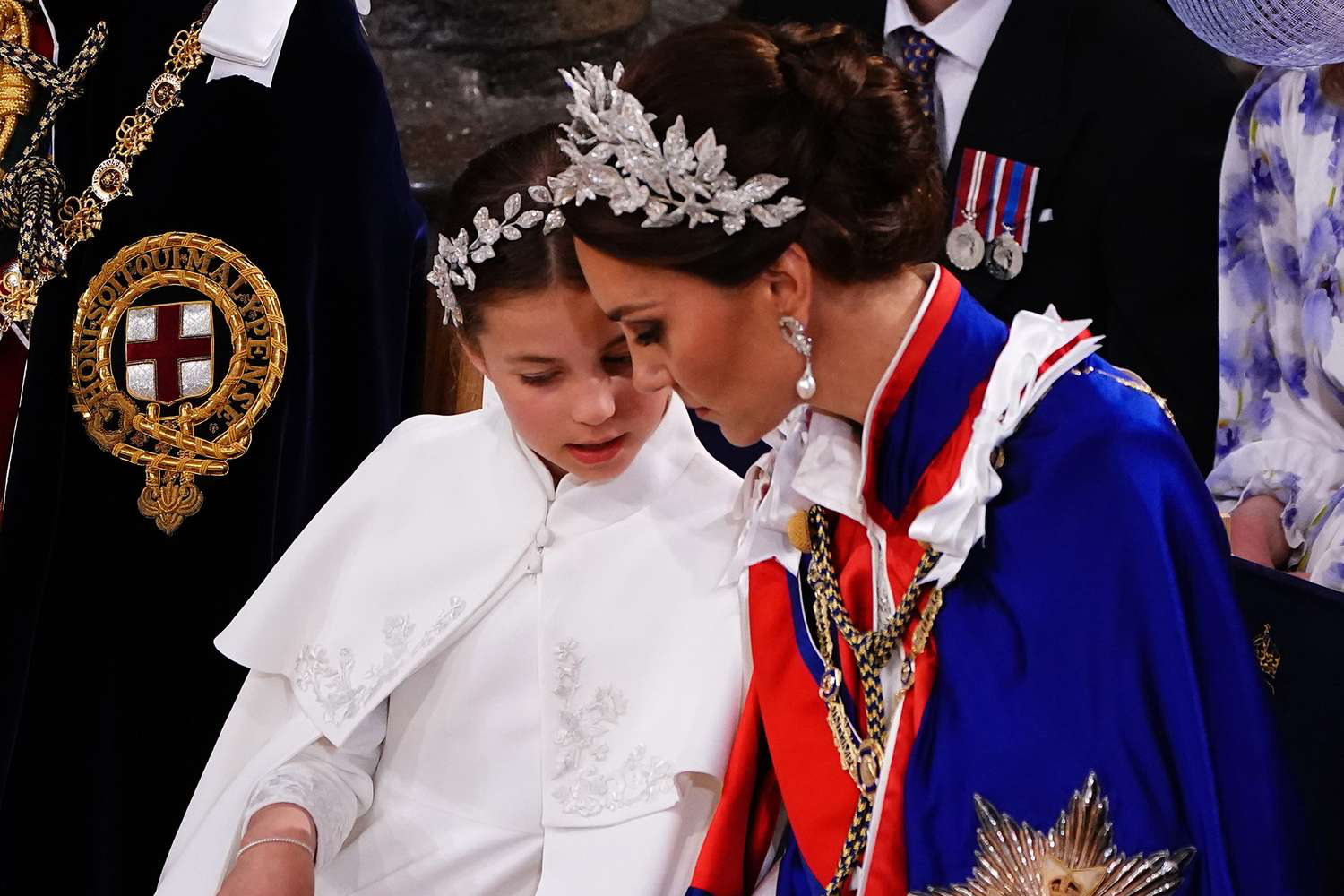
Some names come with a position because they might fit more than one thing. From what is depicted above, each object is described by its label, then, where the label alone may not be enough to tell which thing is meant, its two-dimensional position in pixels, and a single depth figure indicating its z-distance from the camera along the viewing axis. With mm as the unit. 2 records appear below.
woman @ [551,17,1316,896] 9348
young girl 9527
